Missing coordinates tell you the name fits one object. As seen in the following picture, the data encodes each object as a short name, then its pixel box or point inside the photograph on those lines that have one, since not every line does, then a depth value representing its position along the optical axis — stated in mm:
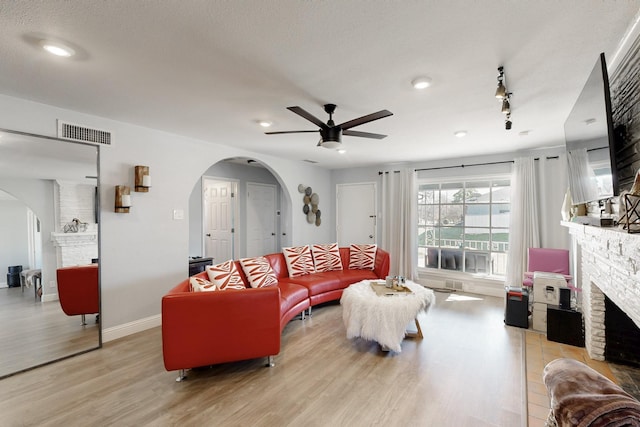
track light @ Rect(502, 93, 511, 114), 2145
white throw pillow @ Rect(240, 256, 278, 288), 3414
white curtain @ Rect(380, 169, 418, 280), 5465
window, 4895
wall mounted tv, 1651
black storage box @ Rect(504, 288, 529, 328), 3457
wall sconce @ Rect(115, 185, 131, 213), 3127
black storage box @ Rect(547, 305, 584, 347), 2938
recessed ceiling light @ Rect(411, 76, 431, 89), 2119
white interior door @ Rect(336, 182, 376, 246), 6129
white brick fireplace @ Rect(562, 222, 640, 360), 1385
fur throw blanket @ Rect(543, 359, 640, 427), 939
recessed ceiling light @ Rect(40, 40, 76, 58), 1691
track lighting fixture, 1974
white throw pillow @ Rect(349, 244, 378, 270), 4691
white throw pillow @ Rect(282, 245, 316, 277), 4252
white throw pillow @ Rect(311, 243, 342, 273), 4527
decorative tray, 3138
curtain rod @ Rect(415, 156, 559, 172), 4338
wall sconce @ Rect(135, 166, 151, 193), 3283
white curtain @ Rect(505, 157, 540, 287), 4371
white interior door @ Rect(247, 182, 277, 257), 6177
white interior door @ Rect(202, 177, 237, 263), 5938
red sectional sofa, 2229
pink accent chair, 3926
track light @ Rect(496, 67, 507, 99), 1971
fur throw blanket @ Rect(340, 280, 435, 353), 2785
